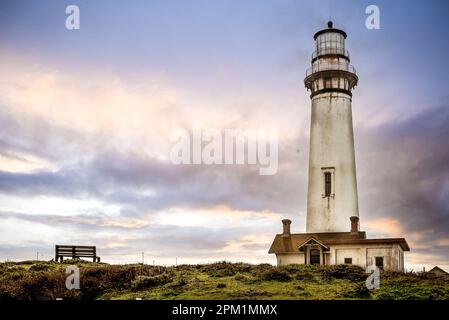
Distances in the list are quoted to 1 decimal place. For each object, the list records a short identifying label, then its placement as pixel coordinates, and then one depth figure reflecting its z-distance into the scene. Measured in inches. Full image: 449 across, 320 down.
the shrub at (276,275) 1031.0
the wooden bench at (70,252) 1355.8
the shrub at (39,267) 1187.4
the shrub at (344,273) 1063.0
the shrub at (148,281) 978.7
